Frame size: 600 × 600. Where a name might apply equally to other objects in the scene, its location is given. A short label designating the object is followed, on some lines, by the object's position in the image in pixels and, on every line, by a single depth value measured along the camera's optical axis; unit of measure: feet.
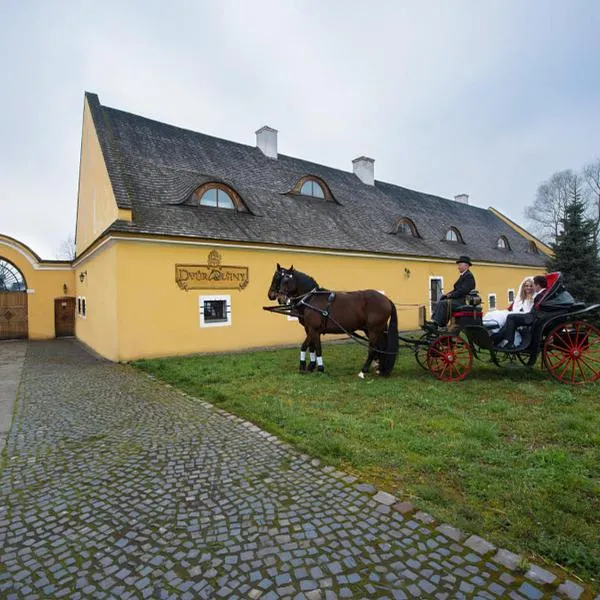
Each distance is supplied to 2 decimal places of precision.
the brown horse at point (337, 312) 28.55
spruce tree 63.98
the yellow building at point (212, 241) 37.83
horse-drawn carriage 23.61
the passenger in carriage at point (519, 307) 25.12
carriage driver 25.25
